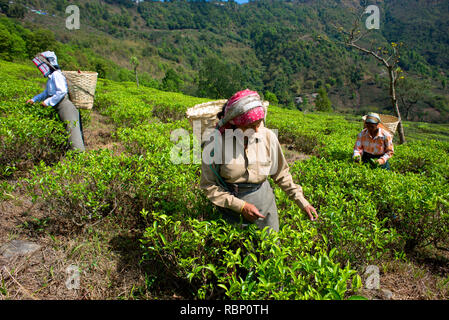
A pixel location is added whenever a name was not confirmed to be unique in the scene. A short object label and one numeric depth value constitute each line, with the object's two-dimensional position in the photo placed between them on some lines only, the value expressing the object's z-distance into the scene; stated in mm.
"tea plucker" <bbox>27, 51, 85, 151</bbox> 3894
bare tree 7043
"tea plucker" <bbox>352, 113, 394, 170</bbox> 3697
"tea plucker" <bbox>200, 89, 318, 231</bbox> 1719
